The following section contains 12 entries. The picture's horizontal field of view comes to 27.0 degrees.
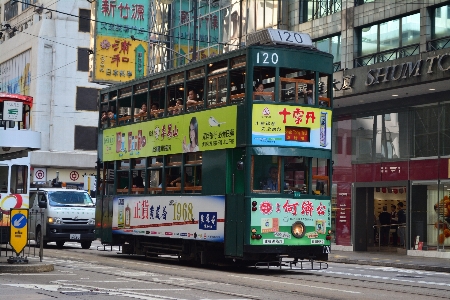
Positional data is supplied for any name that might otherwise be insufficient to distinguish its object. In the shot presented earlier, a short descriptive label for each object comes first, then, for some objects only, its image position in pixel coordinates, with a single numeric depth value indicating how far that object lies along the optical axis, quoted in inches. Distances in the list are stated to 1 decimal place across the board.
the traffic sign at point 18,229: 759.7
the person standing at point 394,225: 1374.3
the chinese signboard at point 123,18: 1739.7
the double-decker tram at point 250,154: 809.5
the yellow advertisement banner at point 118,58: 1745.8
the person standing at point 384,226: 1400.1
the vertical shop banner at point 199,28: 1673.2
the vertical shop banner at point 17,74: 2541.8
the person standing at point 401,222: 1341.0
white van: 1258.6
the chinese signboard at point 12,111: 781.3
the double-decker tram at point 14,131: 785.6
